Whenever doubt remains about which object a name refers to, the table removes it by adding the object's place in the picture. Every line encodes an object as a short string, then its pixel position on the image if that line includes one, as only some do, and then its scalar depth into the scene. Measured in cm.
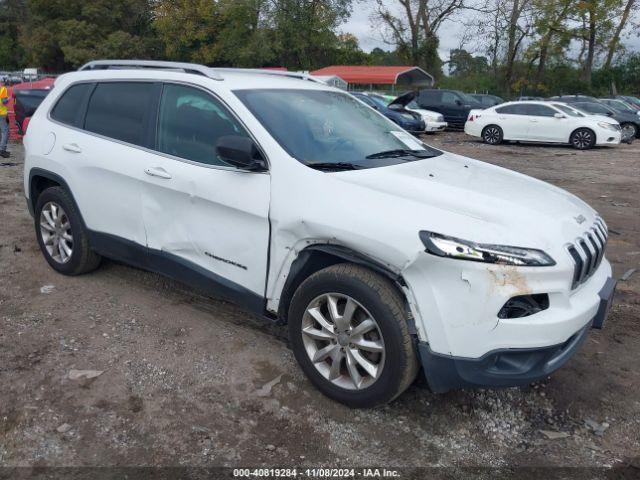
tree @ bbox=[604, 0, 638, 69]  3941
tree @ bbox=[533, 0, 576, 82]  3947
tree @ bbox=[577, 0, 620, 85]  3866
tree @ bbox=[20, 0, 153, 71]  5222
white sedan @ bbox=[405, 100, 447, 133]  2106
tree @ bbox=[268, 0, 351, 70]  4631
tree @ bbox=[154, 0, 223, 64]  4872
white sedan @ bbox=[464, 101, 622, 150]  1753
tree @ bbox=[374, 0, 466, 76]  4388
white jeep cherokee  283
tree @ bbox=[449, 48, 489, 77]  5357
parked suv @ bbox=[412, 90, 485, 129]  2409
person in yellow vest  1171
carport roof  3712
